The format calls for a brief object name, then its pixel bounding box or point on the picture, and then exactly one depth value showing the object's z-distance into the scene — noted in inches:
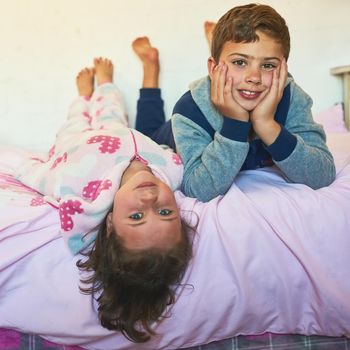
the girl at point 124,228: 32.7
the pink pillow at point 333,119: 55.4
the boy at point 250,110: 35.4
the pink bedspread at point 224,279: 32.7
